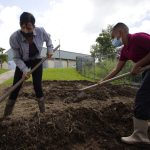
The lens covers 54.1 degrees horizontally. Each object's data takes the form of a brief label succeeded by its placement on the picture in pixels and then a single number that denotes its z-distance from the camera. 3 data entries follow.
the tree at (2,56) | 20.77
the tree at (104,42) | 15.08
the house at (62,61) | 26.15
